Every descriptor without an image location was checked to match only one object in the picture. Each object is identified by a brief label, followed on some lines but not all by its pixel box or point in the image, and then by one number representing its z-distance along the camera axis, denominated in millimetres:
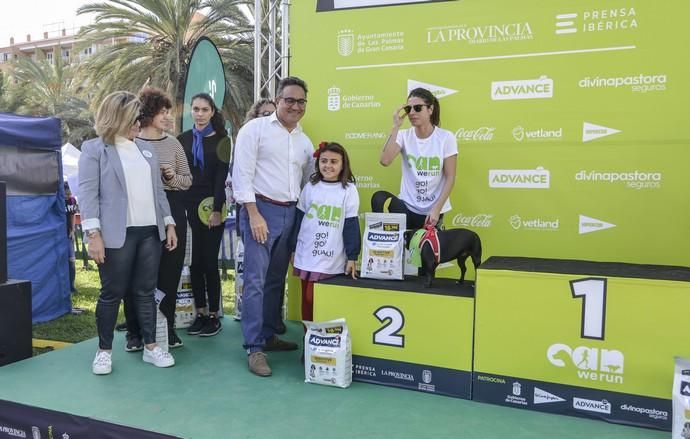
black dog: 2541
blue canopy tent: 4383
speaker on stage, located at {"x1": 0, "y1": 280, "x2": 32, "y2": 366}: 2830
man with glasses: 2736
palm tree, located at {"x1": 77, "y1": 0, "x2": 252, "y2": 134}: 11320
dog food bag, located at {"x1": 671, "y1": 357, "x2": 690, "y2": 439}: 1864
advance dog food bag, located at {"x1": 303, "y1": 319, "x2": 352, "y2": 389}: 2508
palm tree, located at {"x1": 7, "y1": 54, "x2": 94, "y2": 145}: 20484
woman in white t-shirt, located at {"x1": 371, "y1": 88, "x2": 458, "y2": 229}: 2877
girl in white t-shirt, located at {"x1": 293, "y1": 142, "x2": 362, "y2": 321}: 2832
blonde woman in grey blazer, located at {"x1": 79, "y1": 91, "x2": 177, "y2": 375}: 2561
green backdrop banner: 3113
